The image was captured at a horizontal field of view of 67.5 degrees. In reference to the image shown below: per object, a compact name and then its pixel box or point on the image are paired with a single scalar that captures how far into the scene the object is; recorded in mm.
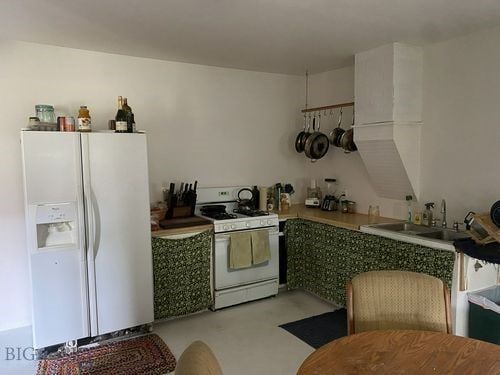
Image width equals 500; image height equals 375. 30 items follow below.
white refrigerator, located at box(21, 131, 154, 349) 2674
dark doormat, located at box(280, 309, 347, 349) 2990
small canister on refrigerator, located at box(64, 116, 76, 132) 2764
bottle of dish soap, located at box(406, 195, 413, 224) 3410
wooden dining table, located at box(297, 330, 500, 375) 1339
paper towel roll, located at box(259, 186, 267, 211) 4121
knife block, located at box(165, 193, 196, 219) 3589
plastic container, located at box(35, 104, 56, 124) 2908
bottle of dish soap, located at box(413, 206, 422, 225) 3301
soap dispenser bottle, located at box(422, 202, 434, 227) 3219
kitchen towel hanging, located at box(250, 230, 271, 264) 3566
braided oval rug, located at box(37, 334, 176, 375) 2568
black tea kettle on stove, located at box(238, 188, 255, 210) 4121
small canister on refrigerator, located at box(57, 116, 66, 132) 2764
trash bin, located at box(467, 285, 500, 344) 2410
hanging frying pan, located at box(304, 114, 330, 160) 4164
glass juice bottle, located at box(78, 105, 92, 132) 2805
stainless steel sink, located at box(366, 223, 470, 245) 2883
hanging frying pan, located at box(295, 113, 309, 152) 4309
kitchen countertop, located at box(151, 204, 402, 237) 3264
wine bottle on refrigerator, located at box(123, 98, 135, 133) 3000
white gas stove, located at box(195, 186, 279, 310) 3479
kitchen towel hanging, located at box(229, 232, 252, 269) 3469
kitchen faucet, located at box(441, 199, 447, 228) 3145
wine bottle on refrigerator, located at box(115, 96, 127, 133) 2928
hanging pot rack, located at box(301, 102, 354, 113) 3783
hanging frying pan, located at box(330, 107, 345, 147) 3977
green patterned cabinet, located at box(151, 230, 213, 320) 3205
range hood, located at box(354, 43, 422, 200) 3137
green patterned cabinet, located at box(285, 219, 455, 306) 2674
